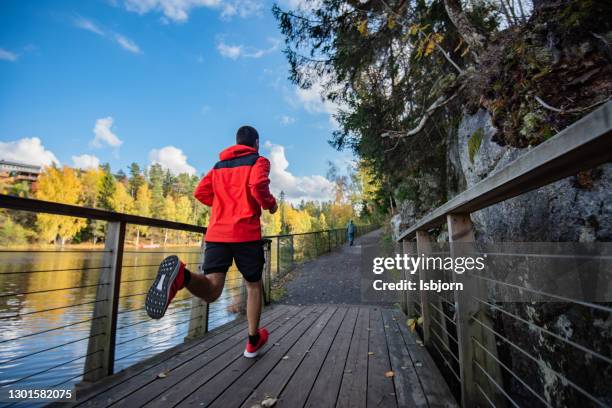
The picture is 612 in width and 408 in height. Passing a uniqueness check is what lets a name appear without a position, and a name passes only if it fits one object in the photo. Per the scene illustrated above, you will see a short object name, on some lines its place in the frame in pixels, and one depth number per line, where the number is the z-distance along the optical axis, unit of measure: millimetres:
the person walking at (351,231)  17938
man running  2266
